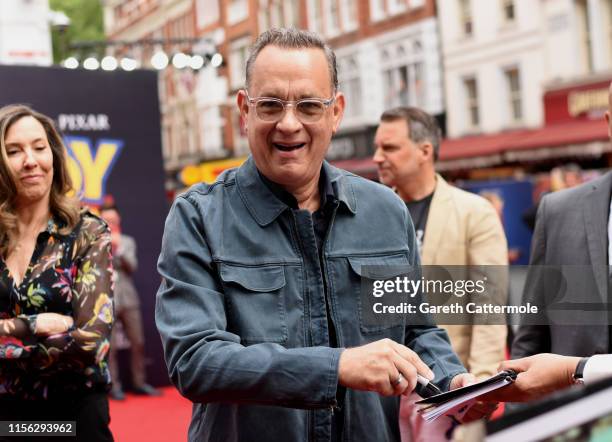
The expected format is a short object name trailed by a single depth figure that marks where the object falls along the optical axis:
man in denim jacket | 1.98
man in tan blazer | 3.98
